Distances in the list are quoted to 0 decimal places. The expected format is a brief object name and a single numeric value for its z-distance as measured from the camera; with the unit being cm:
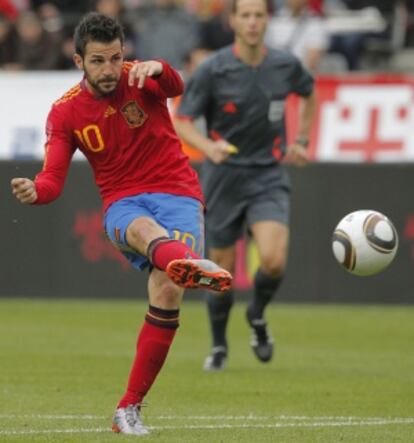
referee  2387
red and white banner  3759
